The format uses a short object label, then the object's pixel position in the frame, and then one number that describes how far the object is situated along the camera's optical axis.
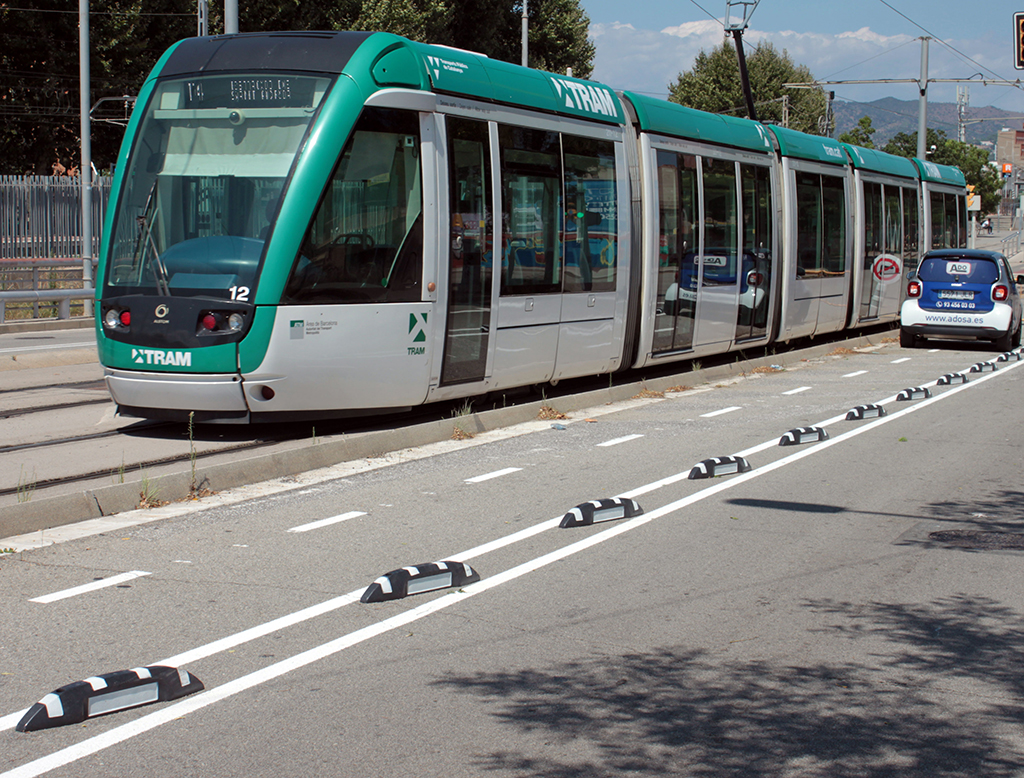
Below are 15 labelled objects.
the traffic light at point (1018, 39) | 22.81
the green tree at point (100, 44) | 37.25
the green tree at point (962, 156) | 119.88
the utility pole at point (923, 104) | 43.72
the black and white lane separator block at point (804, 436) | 11.16
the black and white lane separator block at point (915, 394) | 14.57
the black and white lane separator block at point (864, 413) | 12.81
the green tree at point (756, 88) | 71.81
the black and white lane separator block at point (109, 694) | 4.30
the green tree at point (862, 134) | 98.81
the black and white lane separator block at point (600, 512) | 7.71
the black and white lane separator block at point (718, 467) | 9.48
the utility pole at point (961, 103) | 137.65
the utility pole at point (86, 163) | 26.03
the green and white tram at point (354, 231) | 9.79
